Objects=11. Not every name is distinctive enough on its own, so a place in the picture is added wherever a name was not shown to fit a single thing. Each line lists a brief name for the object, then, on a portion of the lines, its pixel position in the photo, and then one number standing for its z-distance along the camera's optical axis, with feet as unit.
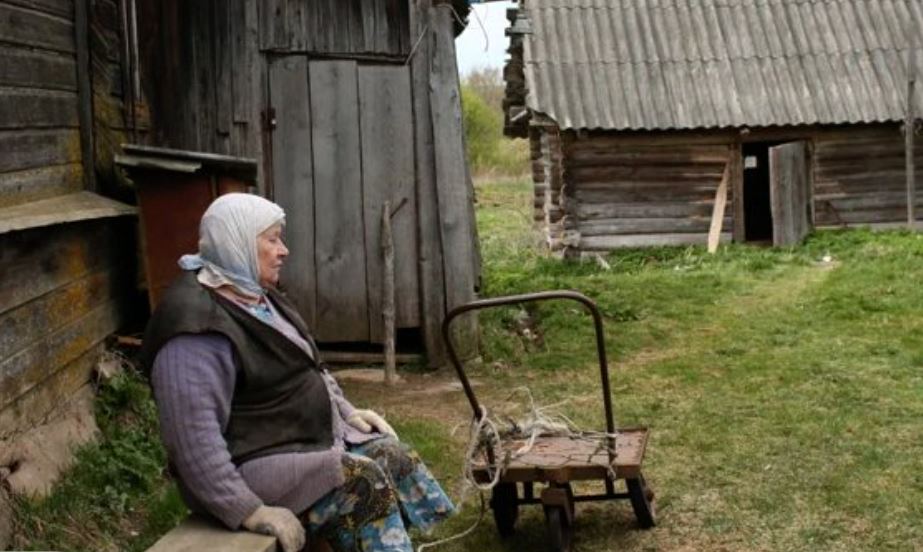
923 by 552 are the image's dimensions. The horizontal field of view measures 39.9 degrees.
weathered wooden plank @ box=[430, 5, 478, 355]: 28.40
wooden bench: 11.10
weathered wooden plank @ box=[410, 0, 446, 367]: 28.30
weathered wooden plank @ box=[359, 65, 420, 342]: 28.50
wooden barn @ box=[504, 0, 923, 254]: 55.26
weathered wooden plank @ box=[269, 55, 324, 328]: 28.30
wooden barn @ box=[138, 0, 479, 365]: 27.96
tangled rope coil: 16.14
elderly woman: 11.37
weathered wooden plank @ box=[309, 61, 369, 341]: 28.45
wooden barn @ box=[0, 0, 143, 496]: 17.28
